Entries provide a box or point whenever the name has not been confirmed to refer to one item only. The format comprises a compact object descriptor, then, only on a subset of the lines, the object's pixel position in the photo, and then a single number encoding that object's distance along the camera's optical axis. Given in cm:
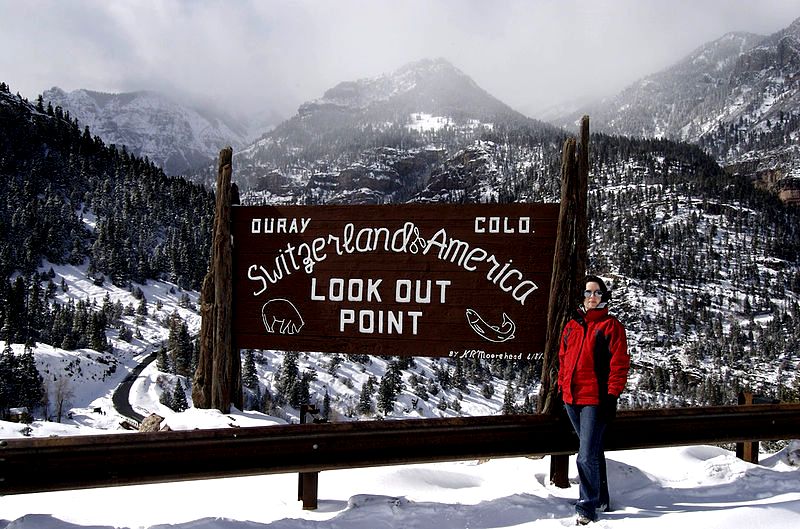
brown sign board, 575
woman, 410
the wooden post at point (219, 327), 659
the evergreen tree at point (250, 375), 8731
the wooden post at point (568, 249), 541
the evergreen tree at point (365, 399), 9662
